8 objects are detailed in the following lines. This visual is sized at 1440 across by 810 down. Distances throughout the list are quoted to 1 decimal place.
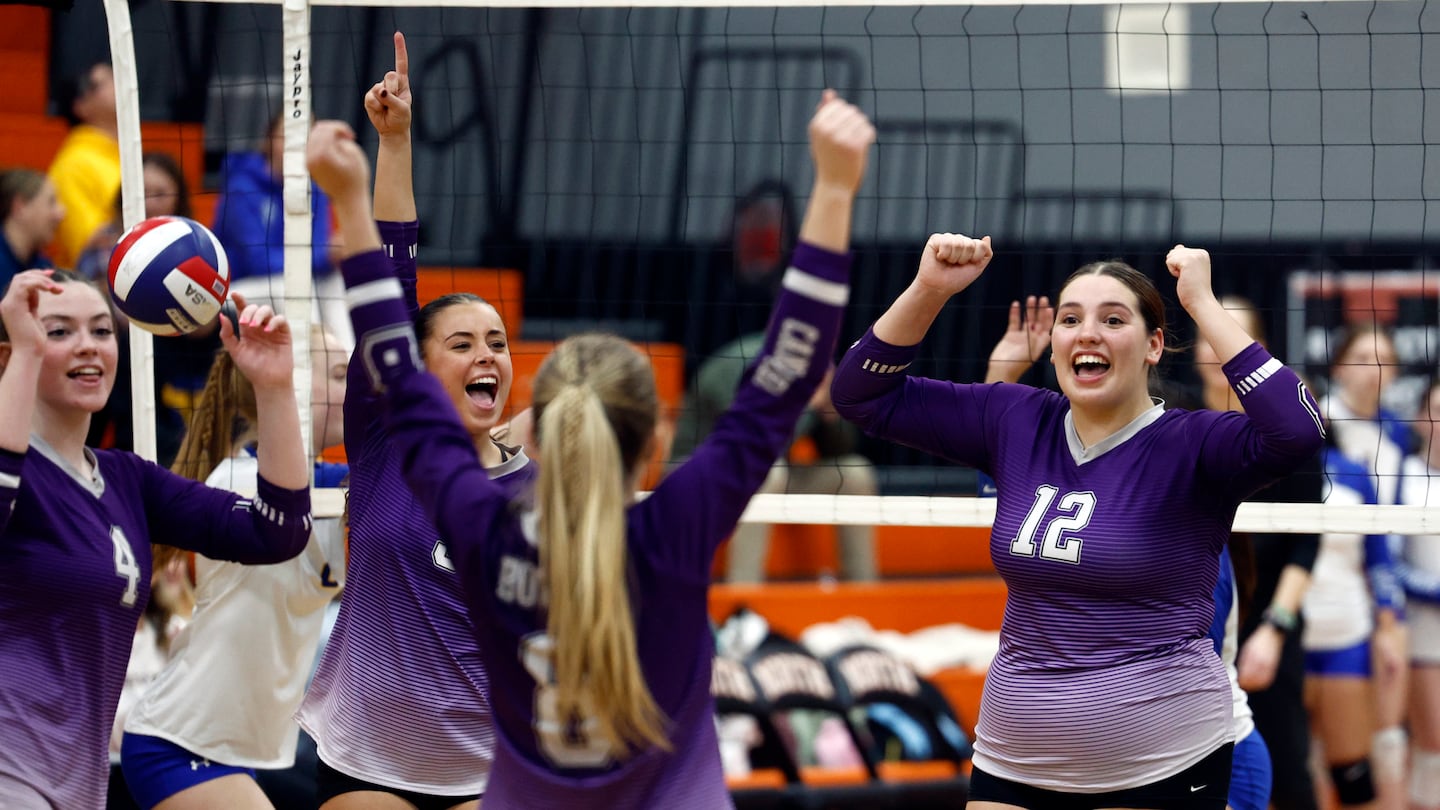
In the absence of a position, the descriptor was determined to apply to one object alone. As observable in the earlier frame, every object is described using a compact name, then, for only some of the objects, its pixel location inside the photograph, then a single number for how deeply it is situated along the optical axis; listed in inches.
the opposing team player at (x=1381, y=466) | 546.6
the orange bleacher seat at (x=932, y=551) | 768.9
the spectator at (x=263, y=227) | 586.6
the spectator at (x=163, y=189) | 515.5
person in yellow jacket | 637.3
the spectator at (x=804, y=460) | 657.6
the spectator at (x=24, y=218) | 564.1
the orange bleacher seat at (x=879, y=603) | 629.9
